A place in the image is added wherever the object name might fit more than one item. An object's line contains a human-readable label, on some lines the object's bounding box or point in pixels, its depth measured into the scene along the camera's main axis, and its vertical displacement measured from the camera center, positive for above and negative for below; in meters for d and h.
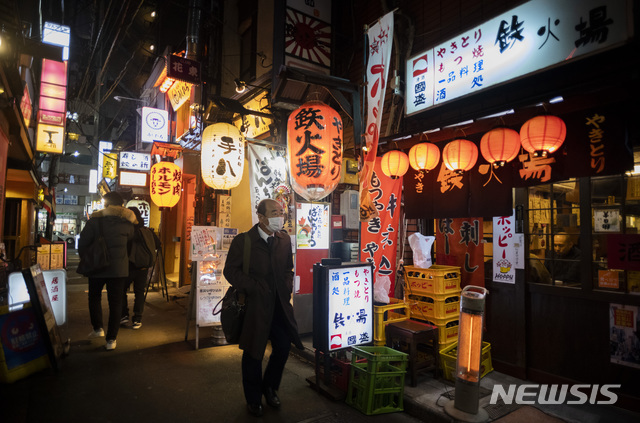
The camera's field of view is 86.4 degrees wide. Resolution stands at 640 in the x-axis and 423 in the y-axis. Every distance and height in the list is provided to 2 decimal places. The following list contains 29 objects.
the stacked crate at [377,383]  4.77 -2.27
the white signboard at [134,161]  18.48 +3.48
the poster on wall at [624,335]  4.85 -1.54
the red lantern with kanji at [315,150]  6.15 +1.38
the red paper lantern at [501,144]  5.11 +1.26
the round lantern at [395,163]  6.53 +1.23
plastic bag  6.80 -0.47
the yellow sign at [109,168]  24.36 +3.97
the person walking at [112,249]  6.63 -0.51
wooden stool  5.54 -1.92
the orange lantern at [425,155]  6.11 +1.29
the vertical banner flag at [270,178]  8.03 +1.12
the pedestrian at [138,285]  8.24 -1.56
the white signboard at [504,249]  6.23 -0.40
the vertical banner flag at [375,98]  6.18 +2.38
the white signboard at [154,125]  17.67 +5.22
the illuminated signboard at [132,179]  17.81 +2.38
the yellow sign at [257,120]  10.95 +3.64
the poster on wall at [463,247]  6.66 -0.40
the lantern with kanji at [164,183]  12.45 +1.49
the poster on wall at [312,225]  8.00 +0.01
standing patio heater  4.59 -1.85
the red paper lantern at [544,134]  4.58 +1.28
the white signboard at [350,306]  5.39 -1.32
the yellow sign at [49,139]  12.12 +3.01
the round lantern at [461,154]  5.69 +1.22
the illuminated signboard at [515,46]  4.44 +2.80
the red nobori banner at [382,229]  6.84 -0.06
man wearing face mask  4.32 -0.96
